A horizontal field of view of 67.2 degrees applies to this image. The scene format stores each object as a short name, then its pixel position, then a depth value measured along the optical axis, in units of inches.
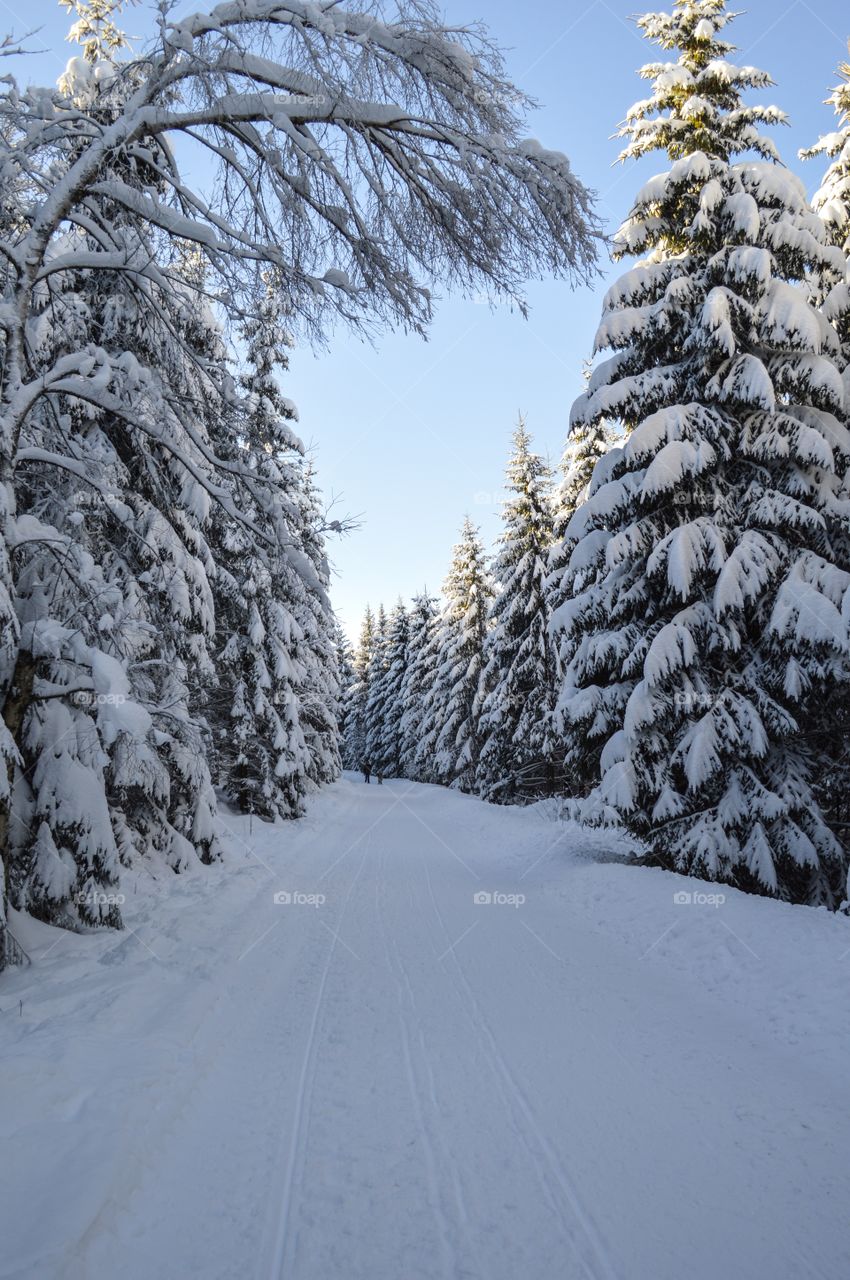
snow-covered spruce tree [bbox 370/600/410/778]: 1994.3
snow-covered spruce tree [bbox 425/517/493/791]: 1223.5
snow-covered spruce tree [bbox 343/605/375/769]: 2463.1
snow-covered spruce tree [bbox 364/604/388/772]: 2160.4
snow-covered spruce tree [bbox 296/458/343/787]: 876.6
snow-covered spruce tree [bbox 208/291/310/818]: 653.9
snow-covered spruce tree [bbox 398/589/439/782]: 1638.8
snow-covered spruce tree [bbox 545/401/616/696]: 742.5
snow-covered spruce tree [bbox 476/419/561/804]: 872.9
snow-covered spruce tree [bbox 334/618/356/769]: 2564.0
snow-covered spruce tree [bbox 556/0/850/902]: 338.6
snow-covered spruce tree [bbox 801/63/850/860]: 356.8
